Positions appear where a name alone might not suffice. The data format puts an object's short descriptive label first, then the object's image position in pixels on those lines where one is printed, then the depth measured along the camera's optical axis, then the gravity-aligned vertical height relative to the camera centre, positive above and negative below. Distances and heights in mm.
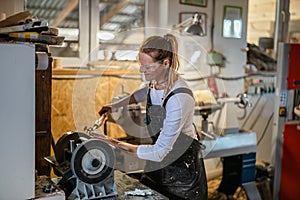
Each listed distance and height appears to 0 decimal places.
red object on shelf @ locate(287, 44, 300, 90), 2846 -86
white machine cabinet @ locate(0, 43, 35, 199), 1158 -211
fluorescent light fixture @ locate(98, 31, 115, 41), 2975 +117
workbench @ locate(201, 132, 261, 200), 2650 -718
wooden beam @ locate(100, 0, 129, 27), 2996 +297
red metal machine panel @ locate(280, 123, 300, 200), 2941 -816
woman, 1609 -335
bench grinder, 1373 -435
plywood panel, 2645 -305
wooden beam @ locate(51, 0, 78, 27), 2857 +281
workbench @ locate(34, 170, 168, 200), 1316 -539
